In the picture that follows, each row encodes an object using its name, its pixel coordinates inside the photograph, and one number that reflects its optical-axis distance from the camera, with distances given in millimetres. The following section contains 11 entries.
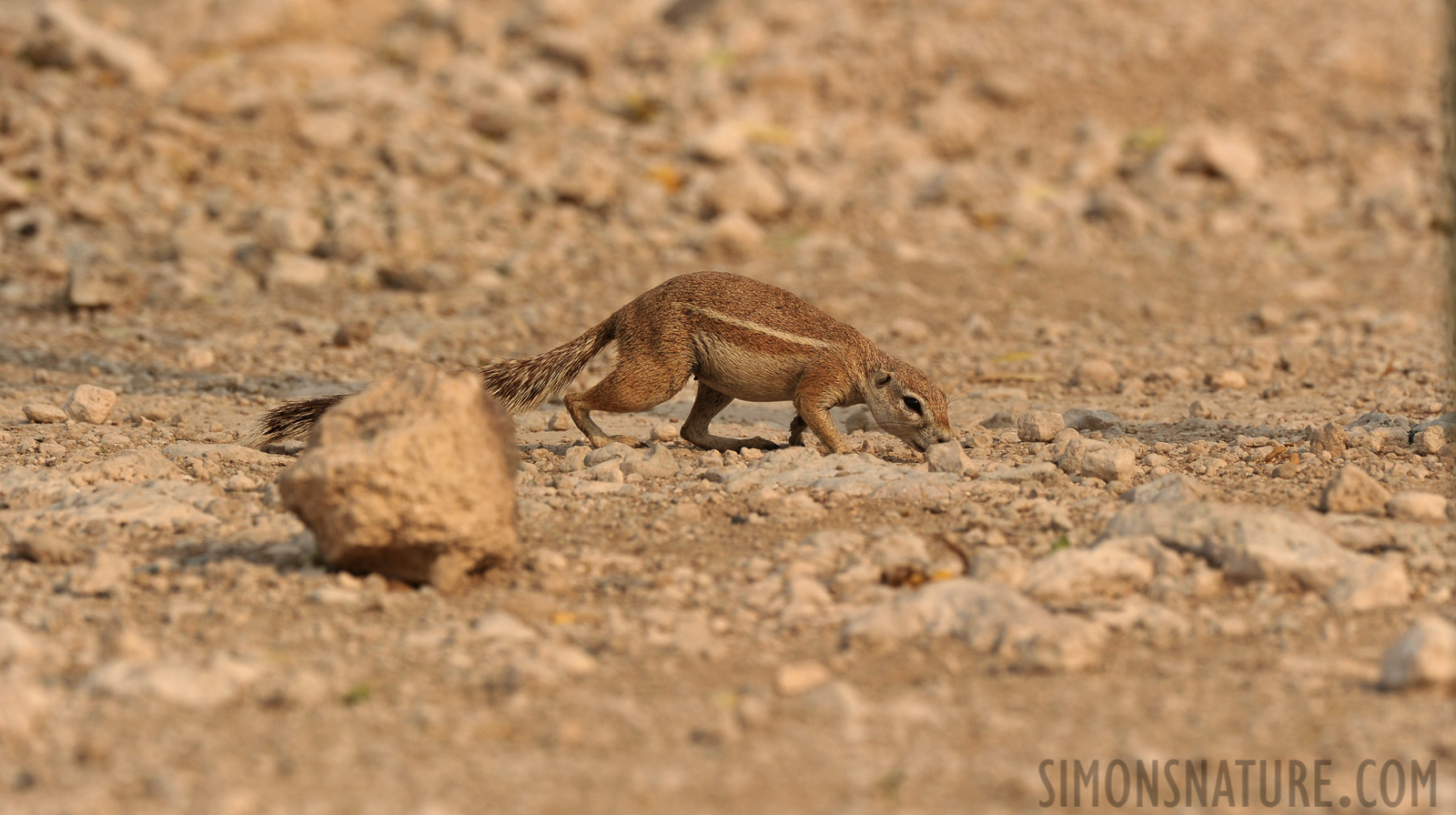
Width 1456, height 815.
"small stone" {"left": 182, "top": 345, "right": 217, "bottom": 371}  15242
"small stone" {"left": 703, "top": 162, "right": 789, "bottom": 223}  21719
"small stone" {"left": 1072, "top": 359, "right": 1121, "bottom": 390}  15031
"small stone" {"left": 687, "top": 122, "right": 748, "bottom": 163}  23211
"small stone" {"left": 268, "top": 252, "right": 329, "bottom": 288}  18453
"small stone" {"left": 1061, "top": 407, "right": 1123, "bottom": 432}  12648
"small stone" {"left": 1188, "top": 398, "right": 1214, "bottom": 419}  13148
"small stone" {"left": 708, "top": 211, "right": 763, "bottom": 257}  20594
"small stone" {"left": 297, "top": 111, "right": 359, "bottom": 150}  22203
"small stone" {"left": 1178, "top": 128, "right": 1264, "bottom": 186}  24984
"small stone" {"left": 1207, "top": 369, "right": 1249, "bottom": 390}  14805
